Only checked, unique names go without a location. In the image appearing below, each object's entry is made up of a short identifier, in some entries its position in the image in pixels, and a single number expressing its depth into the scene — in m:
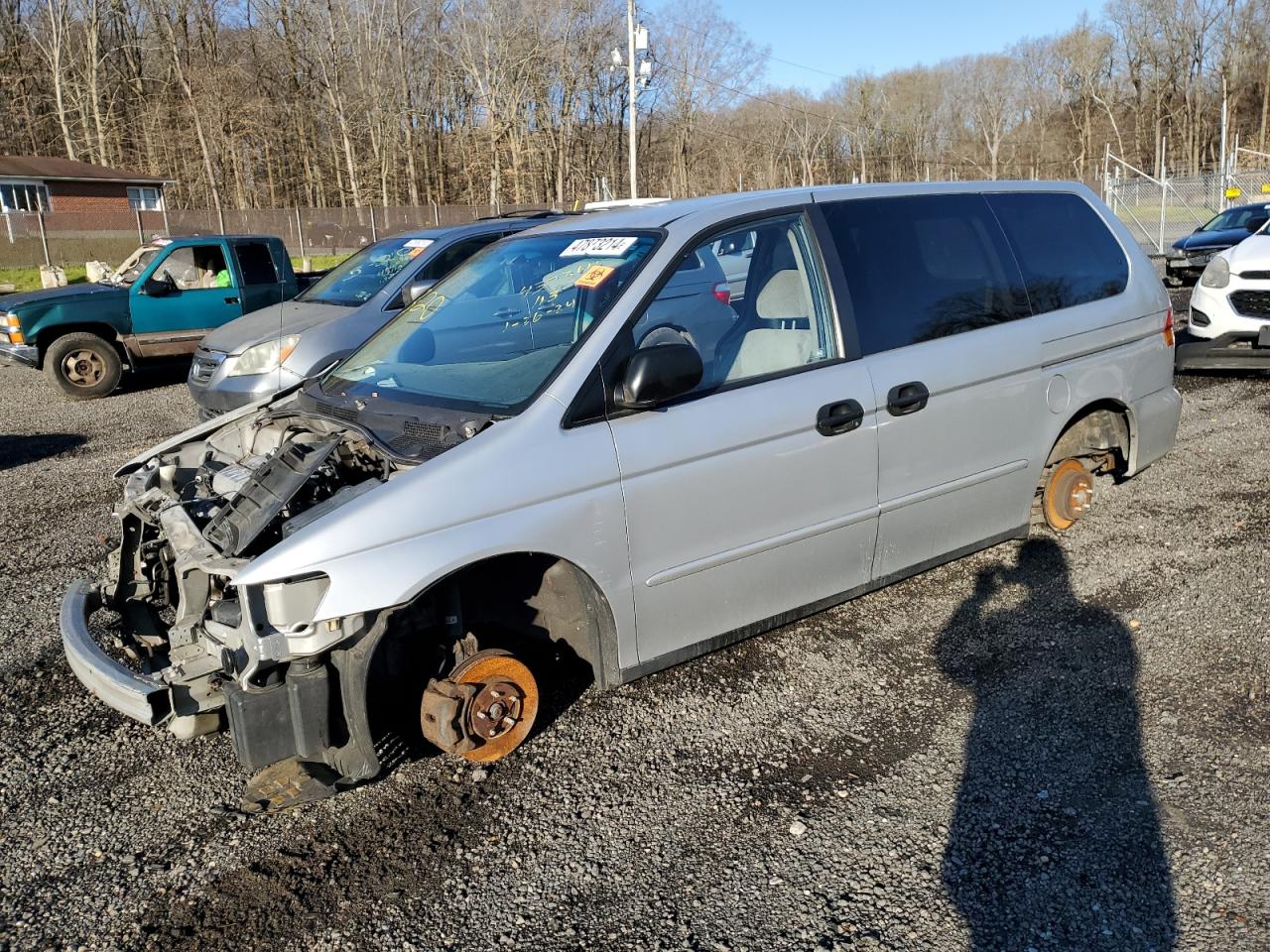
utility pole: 28.19
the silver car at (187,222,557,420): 8.80
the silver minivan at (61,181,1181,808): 3.21
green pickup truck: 11.65
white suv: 9.53
